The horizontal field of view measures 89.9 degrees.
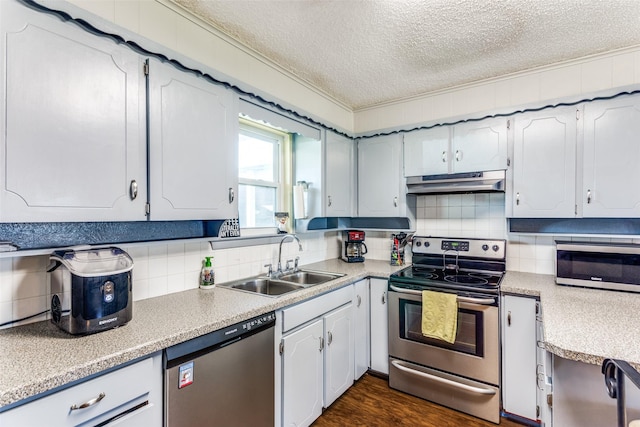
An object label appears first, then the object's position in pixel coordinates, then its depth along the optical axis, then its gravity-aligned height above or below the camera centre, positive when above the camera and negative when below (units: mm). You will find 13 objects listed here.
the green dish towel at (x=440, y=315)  2189 -722
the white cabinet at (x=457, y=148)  2443 +517
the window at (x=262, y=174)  2408 +315
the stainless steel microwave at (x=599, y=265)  1994 -351
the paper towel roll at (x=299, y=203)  2654 +79
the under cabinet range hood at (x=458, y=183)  2431 +234
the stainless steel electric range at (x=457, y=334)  2137 -874
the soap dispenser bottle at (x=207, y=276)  1973 -390
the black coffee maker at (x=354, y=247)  3066 -340
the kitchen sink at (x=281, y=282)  2198 -509
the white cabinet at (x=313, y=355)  1796 -914
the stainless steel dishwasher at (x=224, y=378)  1266 -729
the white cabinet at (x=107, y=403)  928 -606
